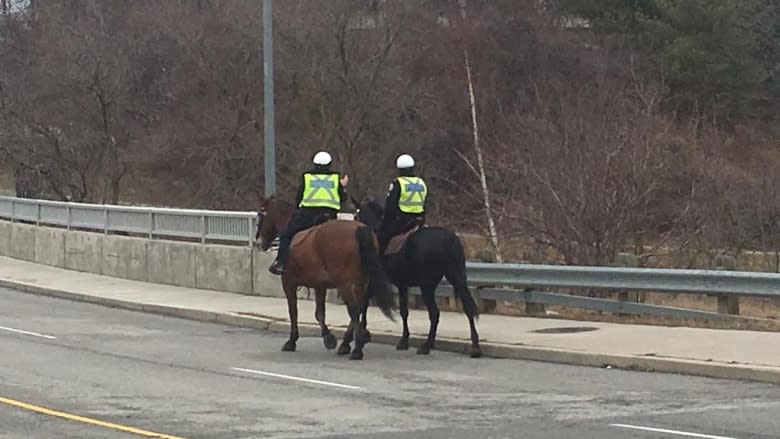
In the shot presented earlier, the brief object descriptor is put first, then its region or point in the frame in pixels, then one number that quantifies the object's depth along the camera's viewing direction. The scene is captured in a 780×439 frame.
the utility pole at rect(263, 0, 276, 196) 25.95
